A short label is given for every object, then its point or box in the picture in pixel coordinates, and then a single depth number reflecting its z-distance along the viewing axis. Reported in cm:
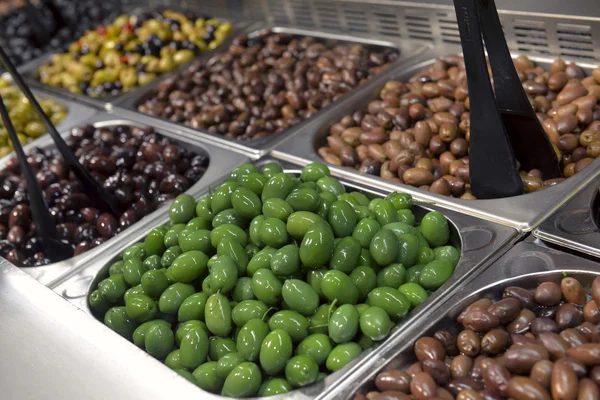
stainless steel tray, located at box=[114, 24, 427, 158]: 104
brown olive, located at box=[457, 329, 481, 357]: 74
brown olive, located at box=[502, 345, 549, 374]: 71
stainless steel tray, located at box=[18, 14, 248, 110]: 127
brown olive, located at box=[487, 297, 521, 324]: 75
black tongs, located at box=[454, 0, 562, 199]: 83
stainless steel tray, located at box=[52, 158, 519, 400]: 74
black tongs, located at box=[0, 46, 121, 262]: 93
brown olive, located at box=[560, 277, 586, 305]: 76
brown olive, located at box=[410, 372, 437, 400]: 70
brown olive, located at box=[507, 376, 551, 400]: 68
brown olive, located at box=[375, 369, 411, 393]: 72
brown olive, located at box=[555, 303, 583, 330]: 74
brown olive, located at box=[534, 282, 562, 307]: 76
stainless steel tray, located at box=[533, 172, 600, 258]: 79
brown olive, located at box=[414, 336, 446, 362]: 73
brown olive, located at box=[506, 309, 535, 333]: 75
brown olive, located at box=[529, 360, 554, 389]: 69
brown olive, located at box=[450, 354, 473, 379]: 72
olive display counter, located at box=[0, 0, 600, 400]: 75
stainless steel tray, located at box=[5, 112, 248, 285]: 91
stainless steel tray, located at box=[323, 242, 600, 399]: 73
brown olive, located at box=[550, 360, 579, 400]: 68
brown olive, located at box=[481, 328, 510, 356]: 73
